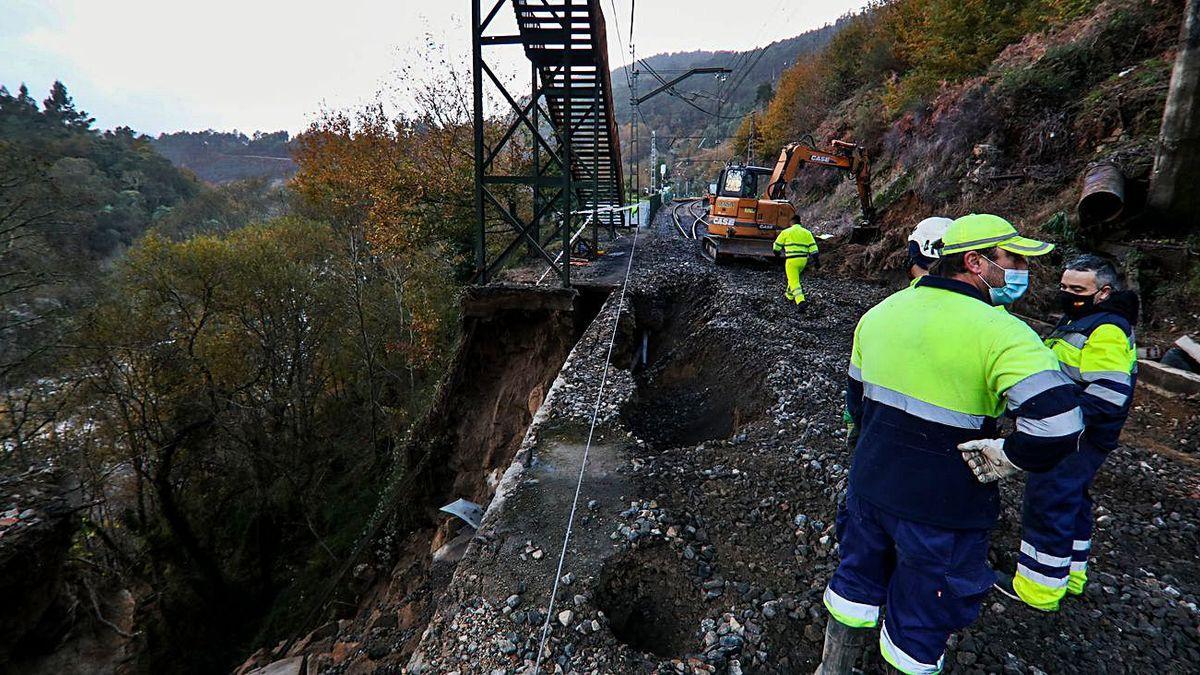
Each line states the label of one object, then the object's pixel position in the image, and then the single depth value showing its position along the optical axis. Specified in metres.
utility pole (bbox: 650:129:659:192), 36.38
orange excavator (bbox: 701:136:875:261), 11.91
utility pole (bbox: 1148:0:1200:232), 6.63
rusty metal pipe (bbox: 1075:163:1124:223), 7.27
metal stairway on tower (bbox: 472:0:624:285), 7.82
